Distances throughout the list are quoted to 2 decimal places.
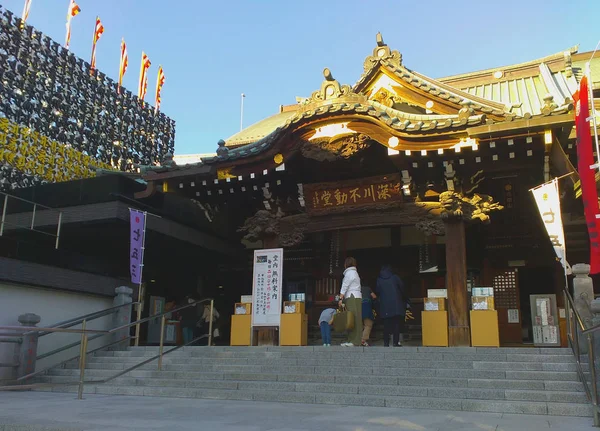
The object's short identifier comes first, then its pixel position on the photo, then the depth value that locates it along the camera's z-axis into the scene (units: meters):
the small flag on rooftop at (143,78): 22.34
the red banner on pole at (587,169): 7.77
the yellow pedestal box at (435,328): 9.98
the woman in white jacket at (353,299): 9.88
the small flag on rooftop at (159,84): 23.30
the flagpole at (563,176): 9.37
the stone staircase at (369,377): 6.45
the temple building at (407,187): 10.17
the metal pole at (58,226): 13.07
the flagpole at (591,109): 8.09
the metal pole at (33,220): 13.34
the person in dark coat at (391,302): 9.75
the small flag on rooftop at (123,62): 21.36
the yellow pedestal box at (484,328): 9.55
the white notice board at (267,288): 11.30
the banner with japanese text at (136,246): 12.21
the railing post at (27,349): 9.59
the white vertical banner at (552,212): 9.05
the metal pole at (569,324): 7.92
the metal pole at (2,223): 12.57
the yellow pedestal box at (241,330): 11.52
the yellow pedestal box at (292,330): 10.94
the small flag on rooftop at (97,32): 20.21
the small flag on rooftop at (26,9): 17.31
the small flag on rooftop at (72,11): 19.19
